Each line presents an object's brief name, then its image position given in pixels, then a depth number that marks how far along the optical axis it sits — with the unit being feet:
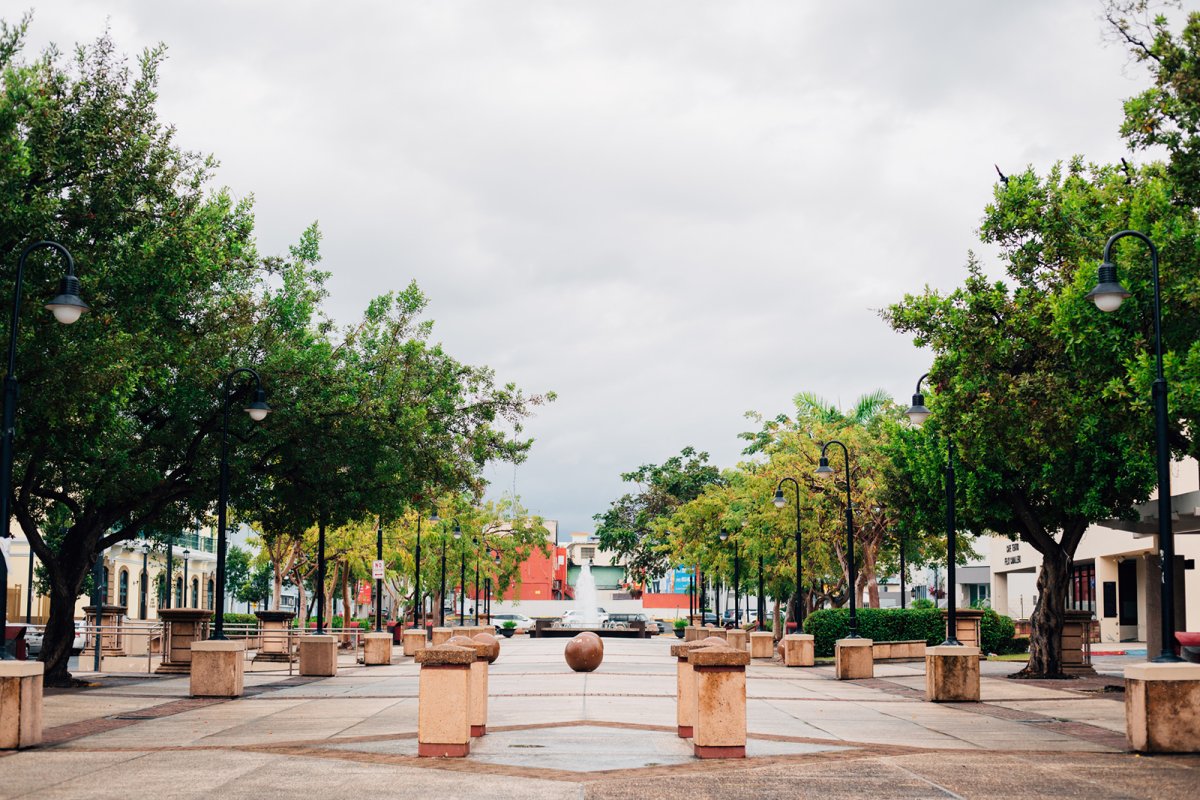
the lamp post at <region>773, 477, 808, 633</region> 128.06
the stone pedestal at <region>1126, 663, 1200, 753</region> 46.39
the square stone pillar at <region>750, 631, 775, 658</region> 135.59
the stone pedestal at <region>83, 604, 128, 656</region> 130.11
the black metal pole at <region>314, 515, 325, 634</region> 94.94
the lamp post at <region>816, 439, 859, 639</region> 102.17
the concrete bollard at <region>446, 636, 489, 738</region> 50.26
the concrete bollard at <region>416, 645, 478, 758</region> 43.62
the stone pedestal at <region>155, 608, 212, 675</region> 101.50
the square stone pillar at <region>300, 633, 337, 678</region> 98.32
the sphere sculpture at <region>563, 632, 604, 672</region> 98.07
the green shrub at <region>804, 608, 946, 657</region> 135.54
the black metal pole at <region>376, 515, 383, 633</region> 133.90
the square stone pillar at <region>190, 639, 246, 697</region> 74.02
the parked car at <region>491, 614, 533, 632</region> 249.43
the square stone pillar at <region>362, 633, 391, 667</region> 116.88
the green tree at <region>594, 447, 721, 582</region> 291.97
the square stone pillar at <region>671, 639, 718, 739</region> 49.88
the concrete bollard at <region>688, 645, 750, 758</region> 43.32
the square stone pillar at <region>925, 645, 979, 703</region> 71.51
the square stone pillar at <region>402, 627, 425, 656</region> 133.39
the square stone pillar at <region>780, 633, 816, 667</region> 119.65
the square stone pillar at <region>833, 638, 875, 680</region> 95.06
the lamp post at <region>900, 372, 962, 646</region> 76.59
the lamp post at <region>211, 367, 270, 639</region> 73.26
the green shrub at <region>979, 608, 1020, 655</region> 139.64
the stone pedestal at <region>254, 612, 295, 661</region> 115.03
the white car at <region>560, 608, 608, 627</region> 241.14
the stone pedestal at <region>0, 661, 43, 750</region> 47.29
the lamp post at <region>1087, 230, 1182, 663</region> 47.98
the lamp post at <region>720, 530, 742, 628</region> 163.06
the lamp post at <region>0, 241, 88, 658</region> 48.94
